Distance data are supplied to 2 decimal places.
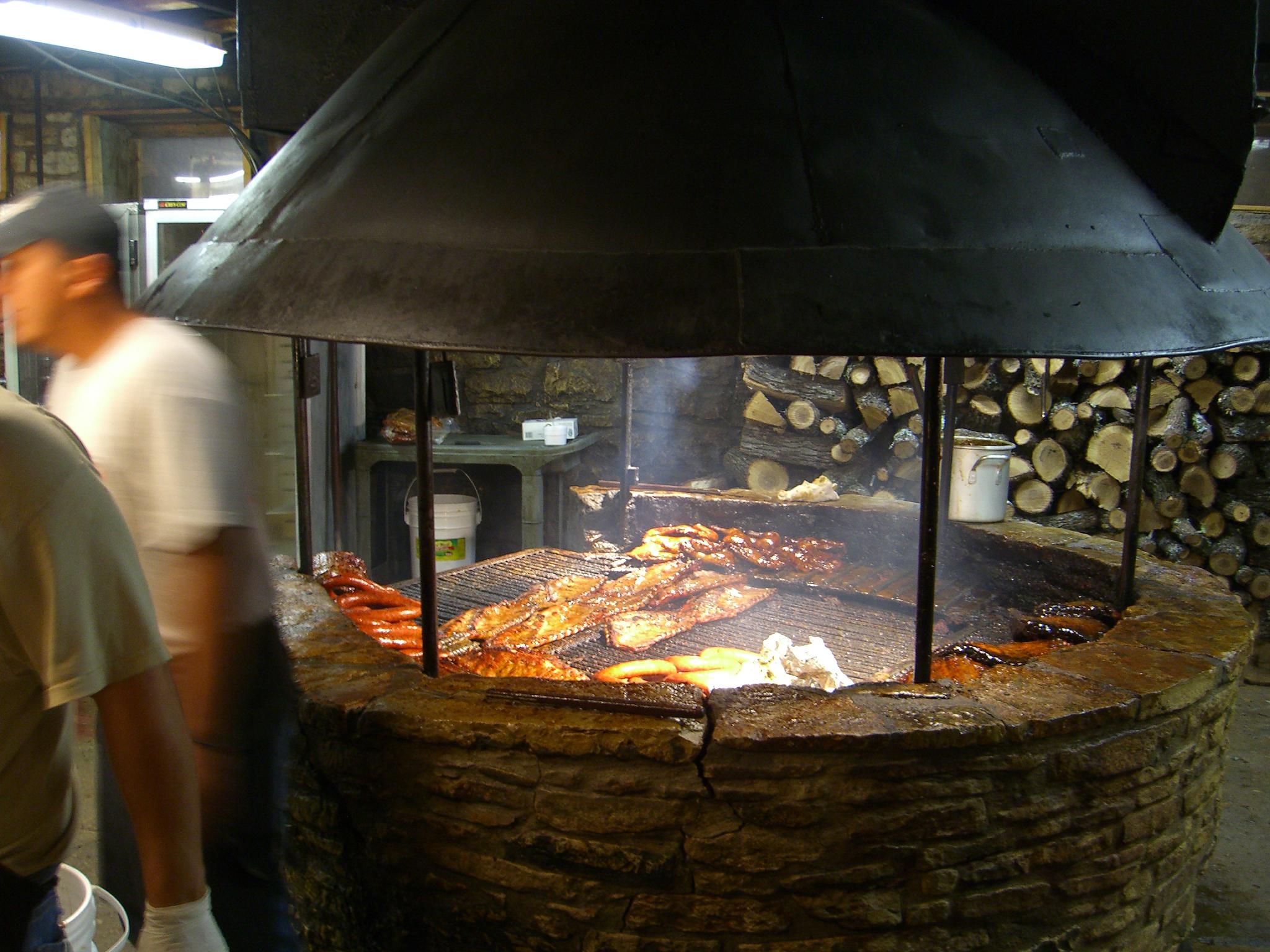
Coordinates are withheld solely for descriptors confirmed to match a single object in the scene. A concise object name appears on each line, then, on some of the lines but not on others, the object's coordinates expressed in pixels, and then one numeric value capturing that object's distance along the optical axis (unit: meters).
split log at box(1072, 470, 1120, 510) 6.22
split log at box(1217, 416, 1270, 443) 5.89
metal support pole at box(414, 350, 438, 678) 2.45
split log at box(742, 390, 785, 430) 6.96
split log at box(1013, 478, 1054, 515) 6.41
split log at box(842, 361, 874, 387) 6.63
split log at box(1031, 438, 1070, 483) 6.35
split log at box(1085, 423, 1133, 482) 6.14
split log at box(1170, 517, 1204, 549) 6.12
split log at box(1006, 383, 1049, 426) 6.35
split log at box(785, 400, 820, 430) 6.85
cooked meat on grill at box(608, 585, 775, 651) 3.85
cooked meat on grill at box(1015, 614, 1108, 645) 3.40
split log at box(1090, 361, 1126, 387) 6.09
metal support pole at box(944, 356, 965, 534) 3.99
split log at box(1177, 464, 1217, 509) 6.09
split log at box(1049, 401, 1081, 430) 6.25
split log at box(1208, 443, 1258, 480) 5.97
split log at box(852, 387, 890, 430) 6.62
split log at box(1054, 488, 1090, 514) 6.39
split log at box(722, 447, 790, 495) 7.11
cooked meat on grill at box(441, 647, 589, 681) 3.26
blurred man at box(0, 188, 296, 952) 2.26
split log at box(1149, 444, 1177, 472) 6.15
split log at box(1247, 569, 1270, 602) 6.03
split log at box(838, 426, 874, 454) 6.73
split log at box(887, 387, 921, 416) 6.51
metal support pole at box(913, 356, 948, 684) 2.28
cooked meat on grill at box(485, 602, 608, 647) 3.79
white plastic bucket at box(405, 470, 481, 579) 6.63
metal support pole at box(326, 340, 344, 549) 3.57
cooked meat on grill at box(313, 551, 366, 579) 3.89
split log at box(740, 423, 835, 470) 6.89
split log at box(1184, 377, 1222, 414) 6.01
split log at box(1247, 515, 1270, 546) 6.03
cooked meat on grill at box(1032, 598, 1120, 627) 3.54
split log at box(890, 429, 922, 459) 6.55
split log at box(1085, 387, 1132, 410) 6.11
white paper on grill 3.20
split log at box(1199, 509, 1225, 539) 6.14
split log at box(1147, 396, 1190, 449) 6.05
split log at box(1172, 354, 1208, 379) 5.99
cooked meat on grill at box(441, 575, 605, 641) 3.88
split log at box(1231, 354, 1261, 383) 5.88
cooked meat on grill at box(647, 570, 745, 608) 4.35
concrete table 6.64
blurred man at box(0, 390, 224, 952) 1.35
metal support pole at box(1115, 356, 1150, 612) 3.21
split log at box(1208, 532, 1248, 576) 6.07
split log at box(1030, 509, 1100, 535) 6.37
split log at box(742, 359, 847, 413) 6.71
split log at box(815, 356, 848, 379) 6.61
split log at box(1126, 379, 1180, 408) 6.11
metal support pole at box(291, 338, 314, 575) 3.33
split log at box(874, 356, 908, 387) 6.51
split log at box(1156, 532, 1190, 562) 6.20
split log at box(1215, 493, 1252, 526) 6.03
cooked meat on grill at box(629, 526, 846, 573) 4.81
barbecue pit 2.24
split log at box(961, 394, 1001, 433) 6.43
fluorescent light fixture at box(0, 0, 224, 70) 4.69
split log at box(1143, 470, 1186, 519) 6.16
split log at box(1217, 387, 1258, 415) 5.86
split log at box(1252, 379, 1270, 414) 5.84
